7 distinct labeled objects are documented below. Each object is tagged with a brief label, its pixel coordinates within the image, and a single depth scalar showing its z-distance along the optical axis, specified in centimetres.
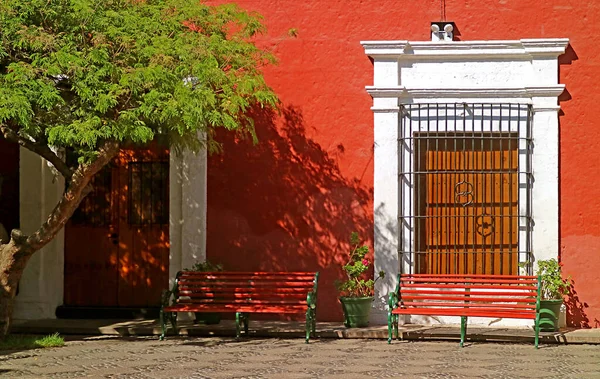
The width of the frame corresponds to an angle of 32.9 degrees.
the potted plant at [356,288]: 1177
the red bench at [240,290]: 1138
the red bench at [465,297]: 1074
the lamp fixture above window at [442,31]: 1213
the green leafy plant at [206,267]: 1216
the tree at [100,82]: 959
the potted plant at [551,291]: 1140
